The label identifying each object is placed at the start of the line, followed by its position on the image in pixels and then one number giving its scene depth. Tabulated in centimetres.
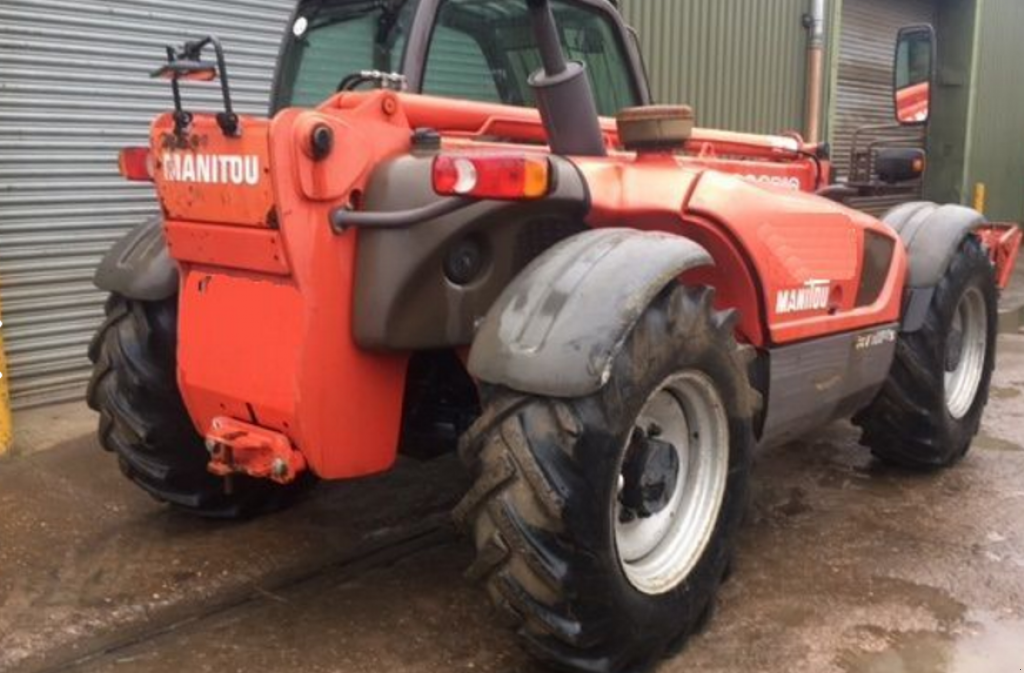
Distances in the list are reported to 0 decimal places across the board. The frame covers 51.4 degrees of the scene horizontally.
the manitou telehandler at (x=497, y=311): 267
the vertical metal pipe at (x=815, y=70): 1126
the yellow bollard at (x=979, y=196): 1502
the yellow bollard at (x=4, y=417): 509
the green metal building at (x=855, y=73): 983
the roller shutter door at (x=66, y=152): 568
